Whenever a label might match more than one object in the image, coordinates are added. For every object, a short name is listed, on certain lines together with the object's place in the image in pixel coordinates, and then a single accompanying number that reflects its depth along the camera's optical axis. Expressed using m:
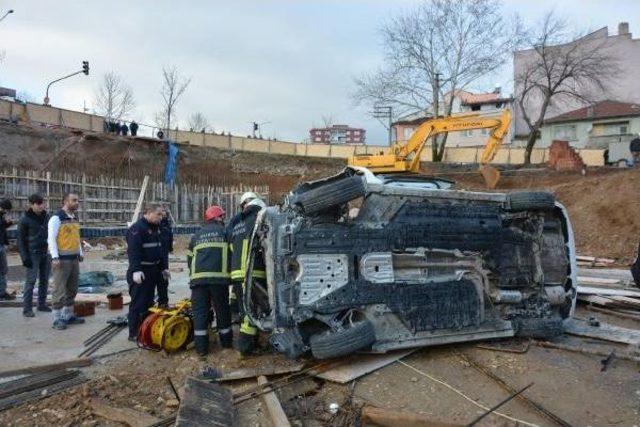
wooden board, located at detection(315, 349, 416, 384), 4.78
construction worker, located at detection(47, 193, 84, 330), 7.21
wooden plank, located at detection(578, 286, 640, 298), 8.09
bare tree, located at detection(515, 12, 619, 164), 38.22
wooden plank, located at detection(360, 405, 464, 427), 3.91
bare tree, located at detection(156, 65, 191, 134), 51.72
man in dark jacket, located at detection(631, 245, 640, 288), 6.35
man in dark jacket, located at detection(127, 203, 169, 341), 6.64
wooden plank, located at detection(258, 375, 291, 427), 4.02
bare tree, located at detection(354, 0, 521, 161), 36.91
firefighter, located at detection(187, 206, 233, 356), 5.94
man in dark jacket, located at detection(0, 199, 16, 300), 9.05
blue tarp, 29.03
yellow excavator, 18.17
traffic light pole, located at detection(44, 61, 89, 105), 29.16
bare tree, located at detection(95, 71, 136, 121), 52.88
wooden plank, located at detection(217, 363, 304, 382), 4.96
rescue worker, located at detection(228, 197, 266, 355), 5.62
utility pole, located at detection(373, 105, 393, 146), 38.88
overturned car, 4.94
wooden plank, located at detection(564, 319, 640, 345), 5.77
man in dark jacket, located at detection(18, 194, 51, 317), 7.96
